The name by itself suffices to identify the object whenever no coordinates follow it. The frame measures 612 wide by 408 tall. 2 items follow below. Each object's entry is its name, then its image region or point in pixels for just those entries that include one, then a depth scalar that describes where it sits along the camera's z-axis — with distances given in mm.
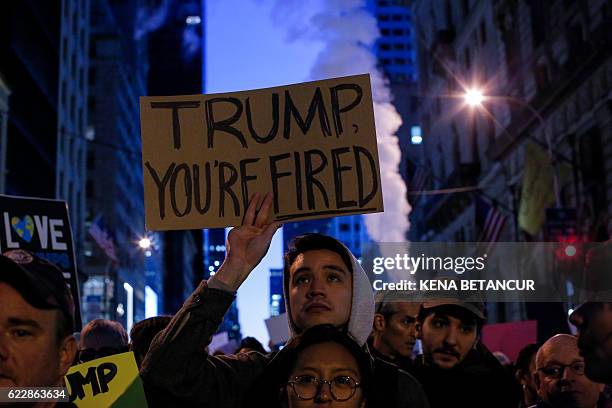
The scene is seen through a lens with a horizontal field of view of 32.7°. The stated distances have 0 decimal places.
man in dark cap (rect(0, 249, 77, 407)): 2947
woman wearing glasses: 3646
